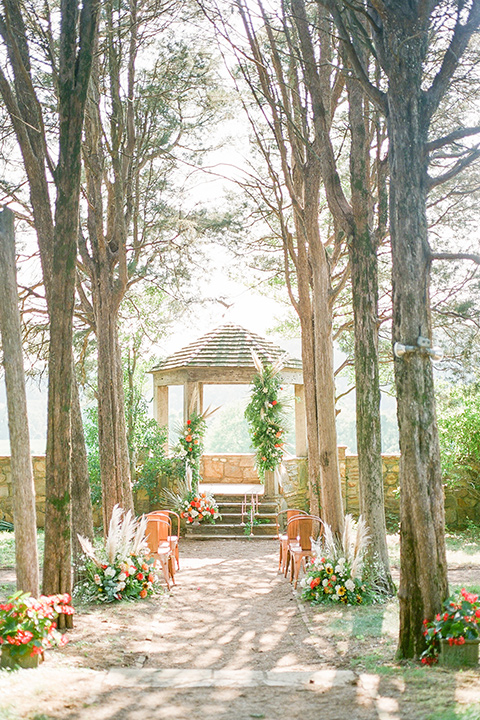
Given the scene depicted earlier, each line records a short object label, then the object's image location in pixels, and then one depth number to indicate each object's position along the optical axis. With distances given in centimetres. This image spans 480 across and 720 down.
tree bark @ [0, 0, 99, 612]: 564
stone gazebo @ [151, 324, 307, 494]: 1417
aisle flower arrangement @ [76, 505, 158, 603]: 701
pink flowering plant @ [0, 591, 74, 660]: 431
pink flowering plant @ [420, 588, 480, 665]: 427
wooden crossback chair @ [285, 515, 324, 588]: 819
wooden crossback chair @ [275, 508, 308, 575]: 917
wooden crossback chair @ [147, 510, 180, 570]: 855
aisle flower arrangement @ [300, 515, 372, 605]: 695
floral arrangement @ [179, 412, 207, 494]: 1320
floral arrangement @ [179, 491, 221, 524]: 1259
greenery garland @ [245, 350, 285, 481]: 1252
